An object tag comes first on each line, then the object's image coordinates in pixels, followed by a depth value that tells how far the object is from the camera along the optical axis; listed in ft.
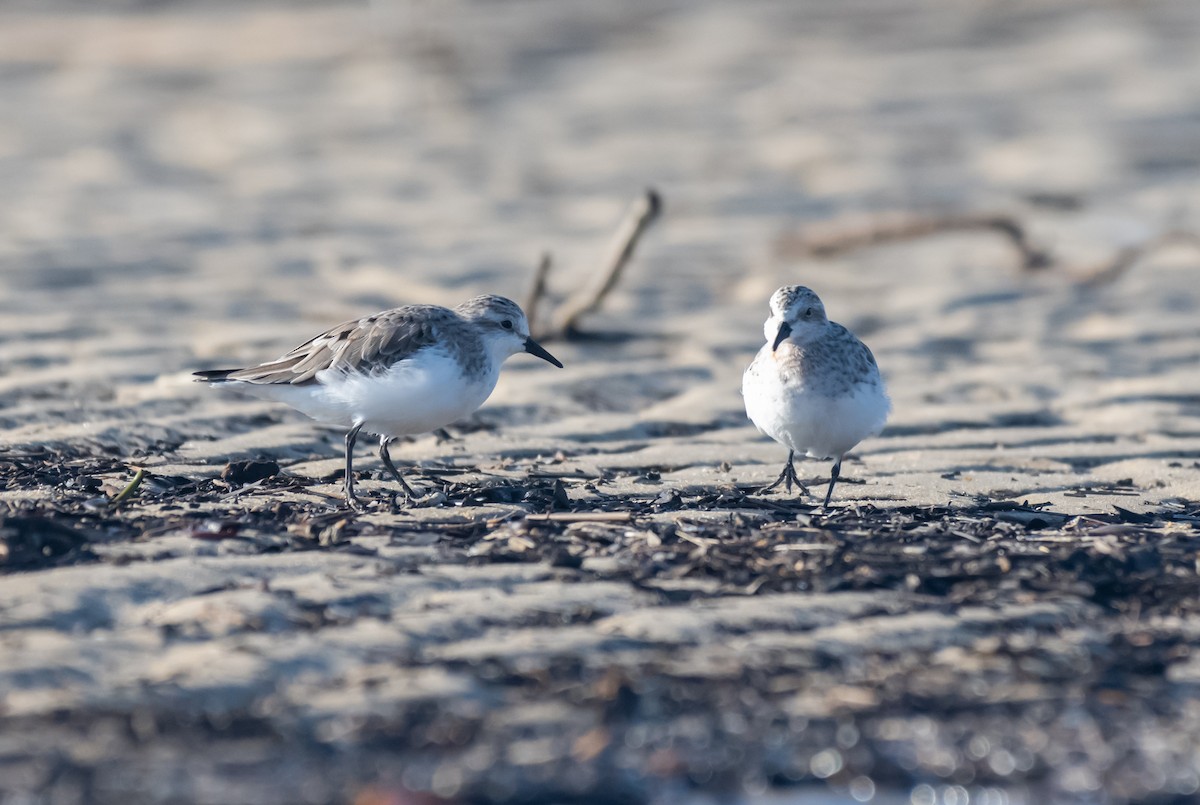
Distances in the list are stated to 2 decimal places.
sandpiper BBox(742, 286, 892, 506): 35.19
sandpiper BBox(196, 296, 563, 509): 35.76
